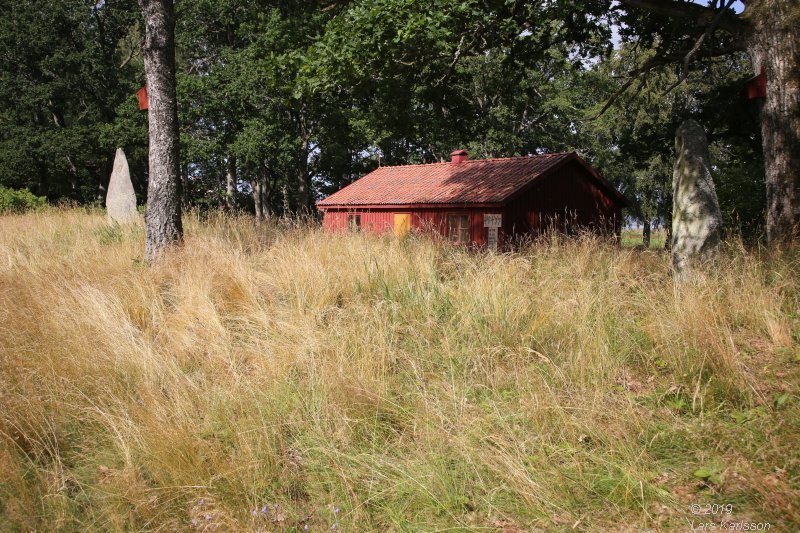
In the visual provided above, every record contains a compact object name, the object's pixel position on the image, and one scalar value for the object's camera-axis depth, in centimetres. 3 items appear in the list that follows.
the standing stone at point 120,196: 1323
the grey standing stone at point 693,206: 547
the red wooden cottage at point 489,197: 1812
